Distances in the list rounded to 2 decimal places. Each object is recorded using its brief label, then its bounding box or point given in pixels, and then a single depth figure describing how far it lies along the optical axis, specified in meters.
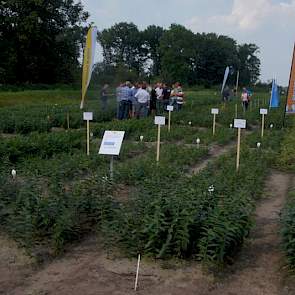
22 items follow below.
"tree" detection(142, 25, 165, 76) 113.38
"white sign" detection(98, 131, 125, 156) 8.95
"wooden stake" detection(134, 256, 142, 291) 5.08
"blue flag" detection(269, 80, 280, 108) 26.60
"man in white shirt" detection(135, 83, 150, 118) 21.73
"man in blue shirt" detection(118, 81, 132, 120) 21.25
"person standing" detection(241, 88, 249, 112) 30.44
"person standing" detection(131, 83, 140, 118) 21.82
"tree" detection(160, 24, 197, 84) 99.50
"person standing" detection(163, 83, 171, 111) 25.78
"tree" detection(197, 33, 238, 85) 103.00
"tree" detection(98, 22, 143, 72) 113.81
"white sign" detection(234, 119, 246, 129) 10.67
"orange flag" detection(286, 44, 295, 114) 14.90
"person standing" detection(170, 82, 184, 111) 25.91
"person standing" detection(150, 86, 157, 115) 23.72
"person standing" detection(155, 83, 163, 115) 25.64
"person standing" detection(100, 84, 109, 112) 24.55
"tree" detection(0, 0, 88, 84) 51.88
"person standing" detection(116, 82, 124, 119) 21.48
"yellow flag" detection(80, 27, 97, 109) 15.23
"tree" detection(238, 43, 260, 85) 114.25
